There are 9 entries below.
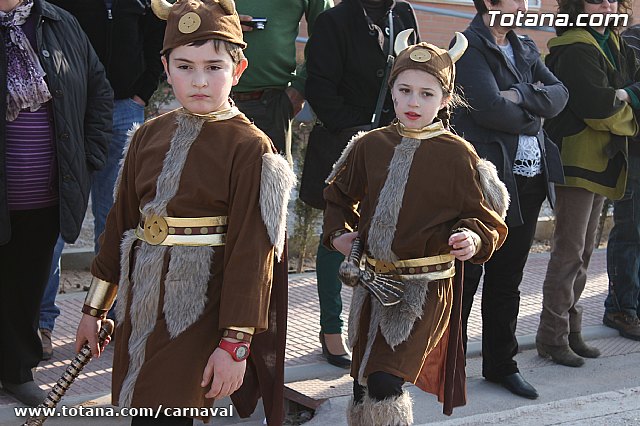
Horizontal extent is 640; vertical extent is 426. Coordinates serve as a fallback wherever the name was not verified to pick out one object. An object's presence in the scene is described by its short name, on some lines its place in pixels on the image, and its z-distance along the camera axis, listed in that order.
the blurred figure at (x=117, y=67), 5.64
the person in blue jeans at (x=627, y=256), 6.75
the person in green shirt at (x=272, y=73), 5.57
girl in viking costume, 3.95
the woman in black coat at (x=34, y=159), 4.68
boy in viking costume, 3.27
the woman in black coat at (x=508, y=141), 5.26
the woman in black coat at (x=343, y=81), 5.55
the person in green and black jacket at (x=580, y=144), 6.07
